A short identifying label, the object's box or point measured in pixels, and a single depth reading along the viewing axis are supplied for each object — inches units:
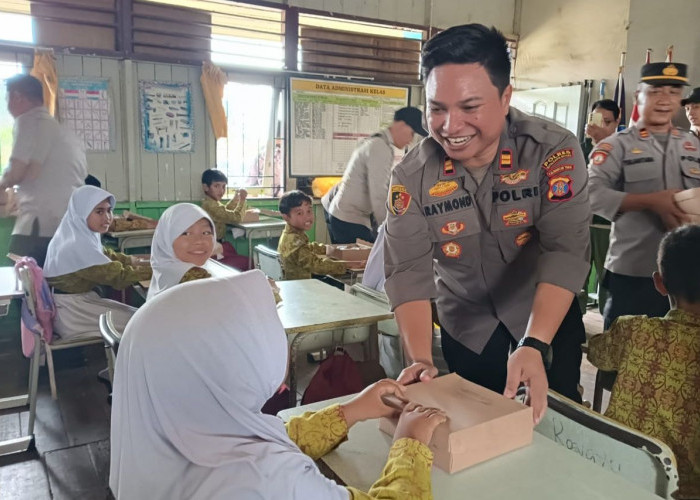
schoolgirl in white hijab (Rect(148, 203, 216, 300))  100.1
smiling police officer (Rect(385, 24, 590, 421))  50.1
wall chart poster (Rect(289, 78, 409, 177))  216.7
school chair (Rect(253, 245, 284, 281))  139.4
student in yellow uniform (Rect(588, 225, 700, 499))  54.6
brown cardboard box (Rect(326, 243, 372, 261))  142.5
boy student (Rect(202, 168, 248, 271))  181.9
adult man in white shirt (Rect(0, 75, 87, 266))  130.1
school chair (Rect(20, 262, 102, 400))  101.5
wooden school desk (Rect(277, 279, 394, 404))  87.0
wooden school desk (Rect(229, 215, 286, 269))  188.4
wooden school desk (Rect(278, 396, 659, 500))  38.5
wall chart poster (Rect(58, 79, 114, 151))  178.2
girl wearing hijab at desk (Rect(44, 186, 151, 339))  116.0
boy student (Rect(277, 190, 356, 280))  138.6
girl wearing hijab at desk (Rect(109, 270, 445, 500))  35.4
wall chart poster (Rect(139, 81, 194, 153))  190.7
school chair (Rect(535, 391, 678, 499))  42.0
